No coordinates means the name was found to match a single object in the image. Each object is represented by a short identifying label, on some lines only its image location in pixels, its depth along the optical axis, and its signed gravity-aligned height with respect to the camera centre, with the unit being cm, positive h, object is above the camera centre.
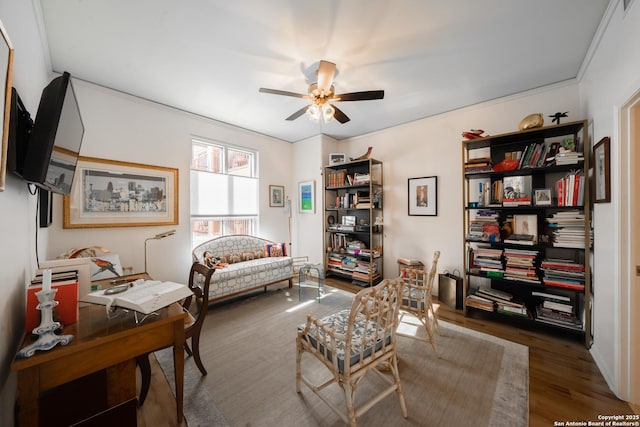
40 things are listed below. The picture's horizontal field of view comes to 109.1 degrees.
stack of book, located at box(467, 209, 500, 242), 271 -19
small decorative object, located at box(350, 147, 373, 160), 394 +102
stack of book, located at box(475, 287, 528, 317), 255 -105
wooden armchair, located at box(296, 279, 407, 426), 129 -84
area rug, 149 -133
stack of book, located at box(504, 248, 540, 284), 247 -60
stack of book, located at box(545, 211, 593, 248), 223 -20
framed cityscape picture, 267 +24
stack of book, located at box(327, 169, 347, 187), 431 +67
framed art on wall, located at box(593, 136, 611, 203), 176 +32
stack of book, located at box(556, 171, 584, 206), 221 +21
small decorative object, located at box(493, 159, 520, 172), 260 +54
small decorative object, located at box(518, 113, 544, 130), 242 +96
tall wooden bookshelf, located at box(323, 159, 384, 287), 398 -18
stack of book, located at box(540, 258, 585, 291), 226 -64
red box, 108 -45
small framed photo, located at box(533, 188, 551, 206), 241 +15
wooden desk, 91 -65
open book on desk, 118 -45
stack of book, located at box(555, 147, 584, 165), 219 +53
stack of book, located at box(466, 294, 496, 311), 270 -110
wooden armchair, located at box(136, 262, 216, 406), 157 -91
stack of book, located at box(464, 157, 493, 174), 274 +57
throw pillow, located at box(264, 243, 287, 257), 409 -66
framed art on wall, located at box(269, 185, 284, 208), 462 +35
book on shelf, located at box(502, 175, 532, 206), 258 +26
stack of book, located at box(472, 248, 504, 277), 267 -60
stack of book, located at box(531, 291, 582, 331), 232 -107
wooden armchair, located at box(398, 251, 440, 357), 210 -86
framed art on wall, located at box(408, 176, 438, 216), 354 +26
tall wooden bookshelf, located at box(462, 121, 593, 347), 225 -21
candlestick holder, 95 -49
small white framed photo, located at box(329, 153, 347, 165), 428 +103
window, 372 +40
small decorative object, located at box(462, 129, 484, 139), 282 +97
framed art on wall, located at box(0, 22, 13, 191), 85 +48
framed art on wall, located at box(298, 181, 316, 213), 462 +34
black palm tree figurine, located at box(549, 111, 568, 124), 242 +103
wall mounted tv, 115 +41
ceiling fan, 216 +121
